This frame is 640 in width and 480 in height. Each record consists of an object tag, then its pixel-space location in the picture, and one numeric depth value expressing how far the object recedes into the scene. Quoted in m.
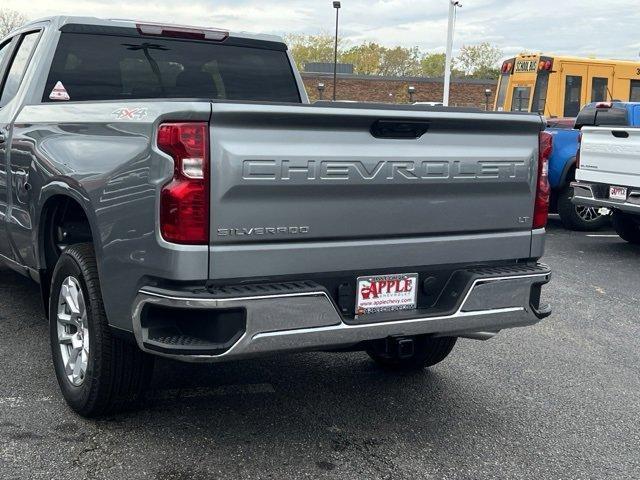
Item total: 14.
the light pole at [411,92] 50.21
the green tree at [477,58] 98.81
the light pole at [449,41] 27.48
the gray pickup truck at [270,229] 3.16
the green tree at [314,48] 108.53
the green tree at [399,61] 99.75
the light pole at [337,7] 52.54
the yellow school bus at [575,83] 16.91
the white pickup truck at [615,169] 9.32
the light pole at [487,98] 51.34
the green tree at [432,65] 115.29
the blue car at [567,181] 11.68
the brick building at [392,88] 55.56
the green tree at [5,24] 52.15
